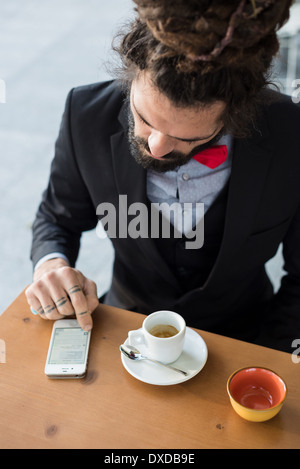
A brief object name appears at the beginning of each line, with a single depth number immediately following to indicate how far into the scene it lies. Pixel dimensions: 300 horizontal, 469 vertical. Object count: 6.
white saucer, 1.01
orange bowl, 0.94
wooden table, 0.92
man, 1.04
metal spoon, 1.04
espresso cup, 1.00
